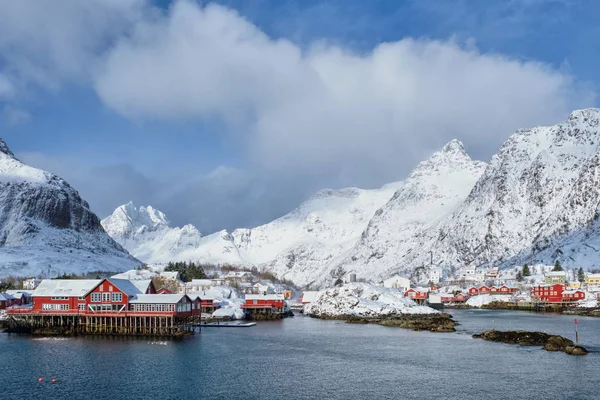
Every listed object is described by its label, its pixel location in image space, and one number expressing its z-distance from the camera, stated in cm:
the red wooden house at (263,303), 14688
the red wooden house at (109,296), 9554
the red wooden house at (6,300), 12328
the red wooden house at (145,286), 10038
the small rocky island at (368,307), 12938
